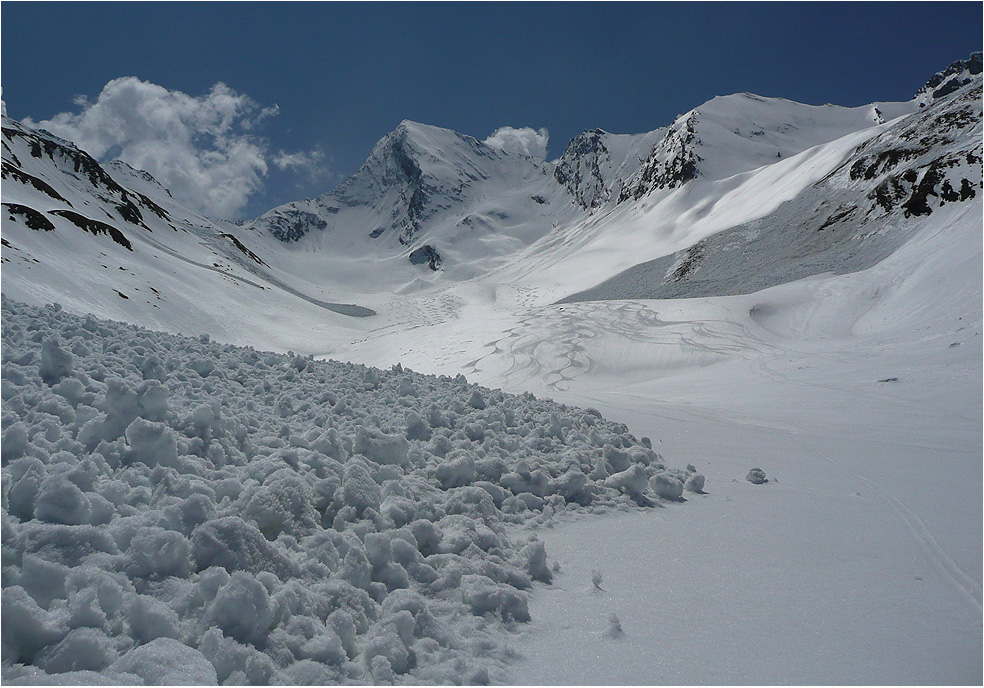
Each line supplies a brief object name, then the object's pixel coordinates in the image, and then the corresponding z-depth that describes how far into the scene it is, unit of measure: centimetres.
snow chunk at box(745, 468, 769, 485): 517
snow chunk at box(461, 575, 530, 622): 275
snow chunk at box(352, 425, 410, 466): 435
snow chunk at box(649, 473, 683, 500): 469
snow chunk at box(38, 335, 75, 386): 417
